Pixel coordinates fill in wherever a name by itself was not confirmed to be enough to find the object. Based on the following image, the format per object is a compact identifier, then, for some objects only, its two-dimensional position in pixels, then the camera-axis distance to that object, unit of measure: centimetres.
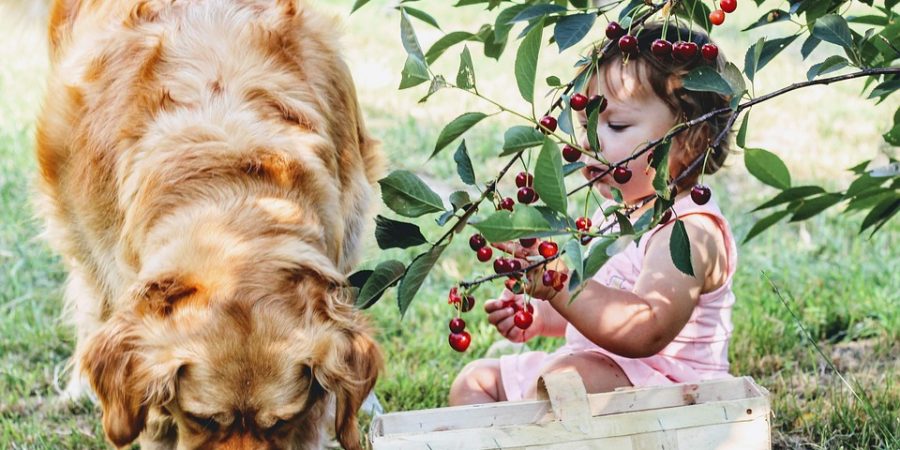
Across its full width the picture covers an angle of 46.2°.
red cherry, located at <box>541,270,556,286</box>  227
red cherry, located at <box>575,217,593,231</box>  224
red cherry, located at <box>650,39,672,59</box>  219
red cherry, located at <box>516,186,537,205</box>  226
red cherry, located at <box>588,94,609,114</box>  209
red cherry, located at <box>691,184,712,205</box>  212
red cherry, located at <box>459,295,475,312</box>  225
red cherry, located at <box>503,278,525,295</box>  225
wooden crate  221
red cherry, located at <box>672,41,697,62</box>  216
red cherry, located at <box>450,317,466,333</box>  234
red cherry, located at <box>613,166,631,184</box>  217
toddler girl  273
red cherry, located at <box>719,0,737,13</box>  217
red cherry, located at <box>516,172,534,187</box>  237
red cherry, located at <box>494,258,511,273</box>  227
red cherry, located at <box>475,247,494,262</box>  226
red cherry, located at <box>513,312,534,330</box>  235
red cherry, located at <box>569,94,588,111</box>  215
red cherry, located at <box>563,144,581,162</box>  232
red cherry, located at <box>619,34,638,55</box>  213
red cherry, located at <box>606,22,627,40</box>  216
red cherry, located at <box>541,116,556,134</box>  225
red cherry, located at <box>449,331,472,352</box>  236
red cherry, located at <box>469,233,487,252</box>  231
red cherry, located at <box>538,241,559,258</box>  223
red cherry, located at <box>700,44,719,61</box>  219
